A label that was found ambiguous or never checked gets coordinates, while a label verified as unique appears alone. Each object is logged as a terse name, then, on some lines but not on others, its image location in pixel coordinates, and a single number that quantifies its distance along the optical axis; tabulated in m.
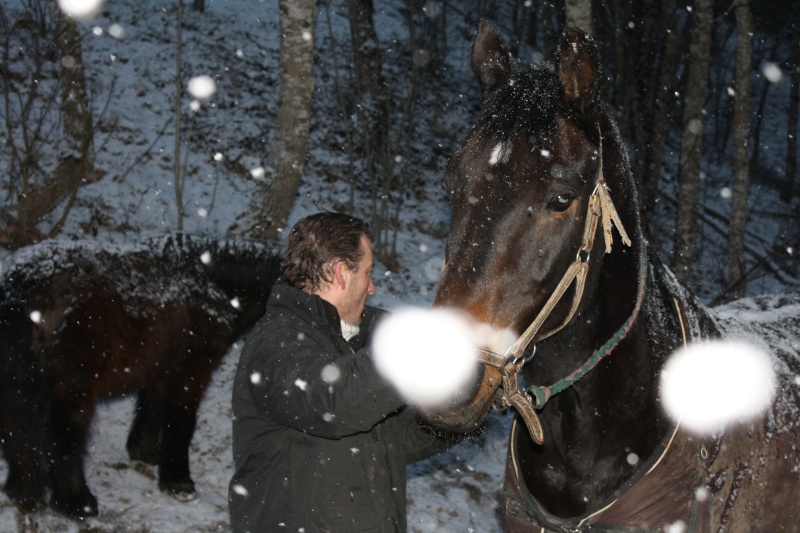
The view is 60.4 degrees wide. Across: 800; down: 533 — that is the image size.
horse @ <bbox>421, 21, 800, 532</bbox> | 1.90
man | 2.11
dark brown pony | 4.55
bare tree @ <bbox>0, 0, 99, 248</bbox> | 7.41
